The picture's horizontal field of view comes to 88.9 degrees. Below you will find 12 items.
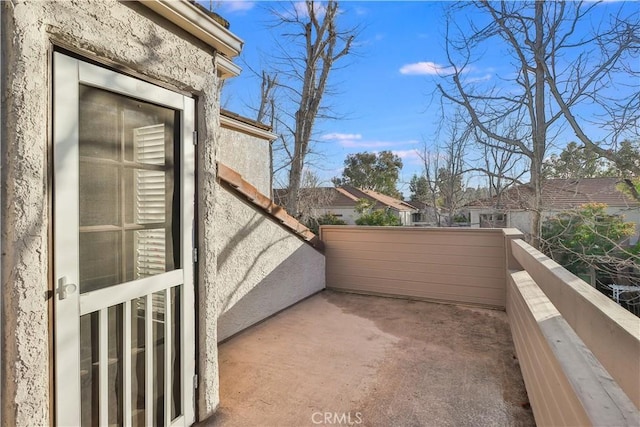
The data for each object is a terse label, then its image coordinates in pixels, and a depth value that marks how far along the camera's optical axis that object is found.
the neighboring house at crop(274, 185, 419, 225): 17.36
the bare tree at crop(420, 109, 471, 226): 10.88
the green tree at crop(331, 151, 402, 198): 30.66
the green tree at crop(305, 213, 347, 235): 14.91
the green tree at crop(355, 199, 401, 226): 13.85
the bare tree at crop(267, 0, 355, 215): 9.16
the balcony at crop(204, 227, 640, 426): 1.35
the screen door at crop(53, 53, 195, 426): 1.61
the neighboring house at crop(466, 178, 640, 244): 5.54
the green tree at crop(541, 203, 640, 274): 5.10
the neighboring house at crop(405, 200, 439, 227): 28.16
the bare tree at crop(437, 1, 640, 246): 5.08
